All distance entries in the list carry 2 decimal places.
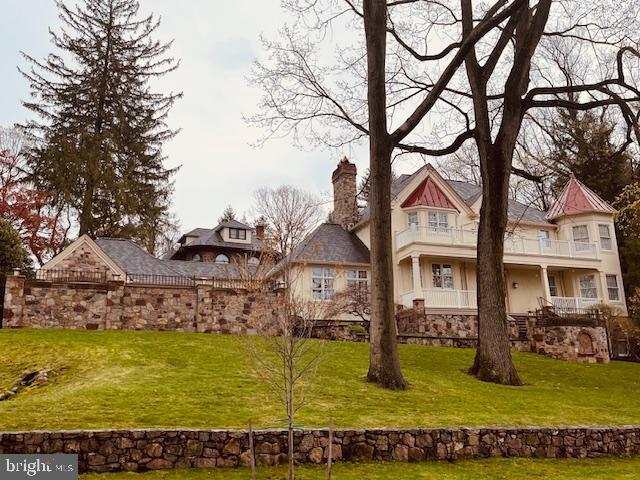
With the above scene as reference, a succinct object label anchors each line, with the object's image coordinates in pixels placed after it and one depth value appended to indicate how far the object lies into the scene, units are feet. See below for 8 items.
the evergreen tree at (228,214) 167.12
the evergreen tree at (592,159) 103.76
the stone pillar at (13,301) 60.95
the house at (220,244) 121.80
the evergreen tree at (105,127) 96.48
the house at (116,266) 70.90
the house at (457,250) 84.28
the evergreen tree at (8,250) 66.85
